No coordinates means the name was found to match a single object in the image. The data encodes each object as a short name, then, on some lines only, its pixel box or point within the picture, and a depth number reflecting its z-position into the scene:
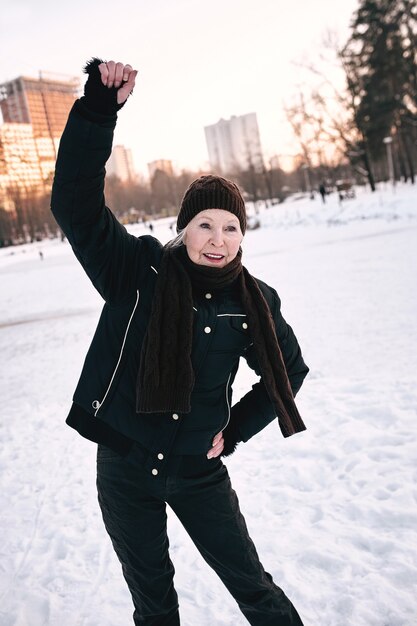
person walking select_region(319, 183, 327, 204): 37.00
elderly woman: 1.81
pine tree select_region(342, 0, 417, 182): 31.61
